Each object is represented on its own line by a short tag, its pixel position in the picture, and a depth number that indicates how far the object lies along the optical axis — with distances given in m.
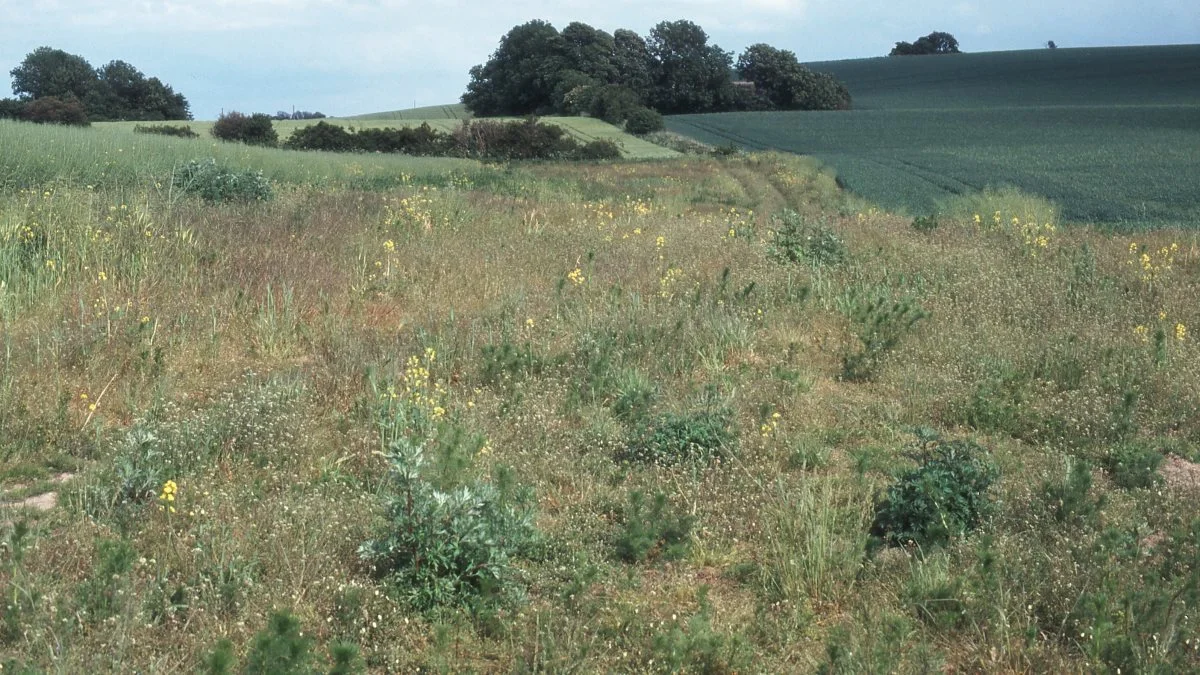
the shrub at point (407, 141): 40.69
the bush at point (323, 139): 41.34
